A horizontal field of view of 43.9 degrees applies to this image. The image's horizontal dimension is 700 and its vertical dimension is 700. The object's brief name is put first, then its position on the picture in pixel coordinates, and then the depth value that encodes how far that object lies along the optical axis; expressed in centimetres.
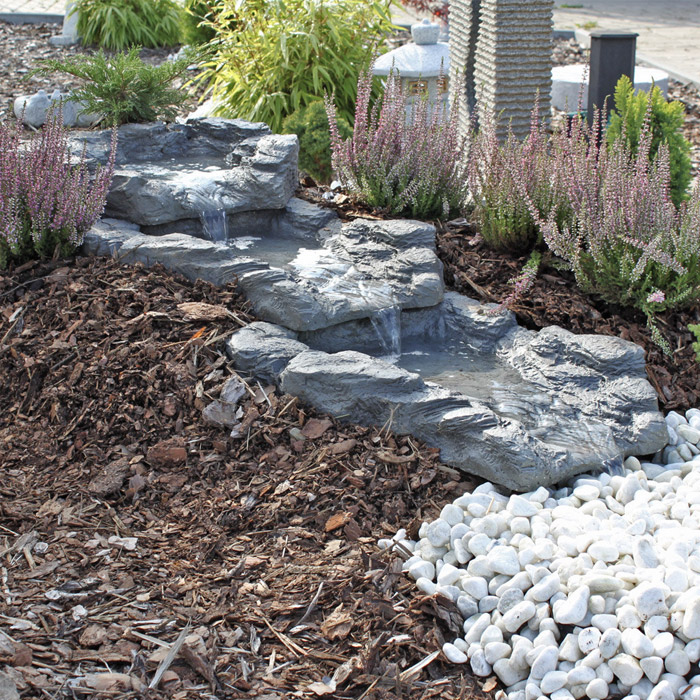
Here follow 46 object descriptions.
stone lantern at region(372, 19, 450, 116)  756
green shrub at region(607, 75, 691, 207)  521
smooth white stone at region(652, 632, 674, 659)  253
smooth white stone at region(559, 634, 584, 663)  260
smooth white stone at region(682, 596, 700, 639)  253
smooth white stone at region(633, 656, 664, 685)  251
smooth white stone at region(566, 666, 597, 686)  254
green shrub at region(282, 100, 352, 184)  670
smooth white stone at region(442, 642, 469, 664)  265
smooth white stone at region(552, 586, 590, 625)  266
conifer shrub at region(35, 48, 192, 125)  582
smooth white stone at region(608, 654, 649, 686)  252
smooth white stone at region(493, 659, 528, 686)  261
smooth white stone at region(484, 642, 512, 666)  265
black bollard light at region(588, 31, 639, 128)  648
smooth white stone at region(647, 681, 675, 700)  246
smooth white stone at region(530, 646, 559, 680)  259
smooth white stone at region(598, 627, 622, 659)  256
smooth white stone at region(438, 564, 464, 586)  288
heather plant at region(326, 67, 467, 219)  515
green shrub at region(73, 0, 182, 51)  1131
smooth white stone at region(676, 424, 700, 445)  368
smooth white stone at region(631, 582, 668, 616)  261
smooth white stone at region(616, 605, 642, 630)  261
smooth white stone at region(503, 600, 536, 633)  271
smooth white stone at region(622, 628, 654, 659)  254
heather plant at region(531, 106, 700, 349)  415
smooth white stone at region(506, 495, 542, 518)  315
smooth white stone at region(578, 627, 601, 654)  259
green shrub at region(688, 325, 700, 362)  378
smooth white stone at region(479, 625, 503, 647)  268
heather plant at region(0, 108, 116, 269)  435
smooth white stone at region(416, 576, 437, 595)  284
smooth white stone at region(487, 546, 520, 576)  287
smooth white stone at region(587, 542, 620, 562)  286
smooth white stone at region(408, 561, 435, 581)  292
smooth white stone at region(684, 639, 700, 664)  253
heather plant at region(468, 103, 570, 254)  465
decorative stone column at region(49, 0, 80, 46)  1166
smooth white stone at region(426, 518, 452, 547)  303
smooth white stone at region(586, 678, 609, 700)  250
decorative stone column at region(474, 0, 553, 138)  637
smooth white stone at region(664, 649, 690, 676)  252
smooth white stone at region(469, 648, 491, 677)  263
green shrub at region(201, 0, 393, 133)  760
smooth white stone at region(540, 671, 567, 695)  255
